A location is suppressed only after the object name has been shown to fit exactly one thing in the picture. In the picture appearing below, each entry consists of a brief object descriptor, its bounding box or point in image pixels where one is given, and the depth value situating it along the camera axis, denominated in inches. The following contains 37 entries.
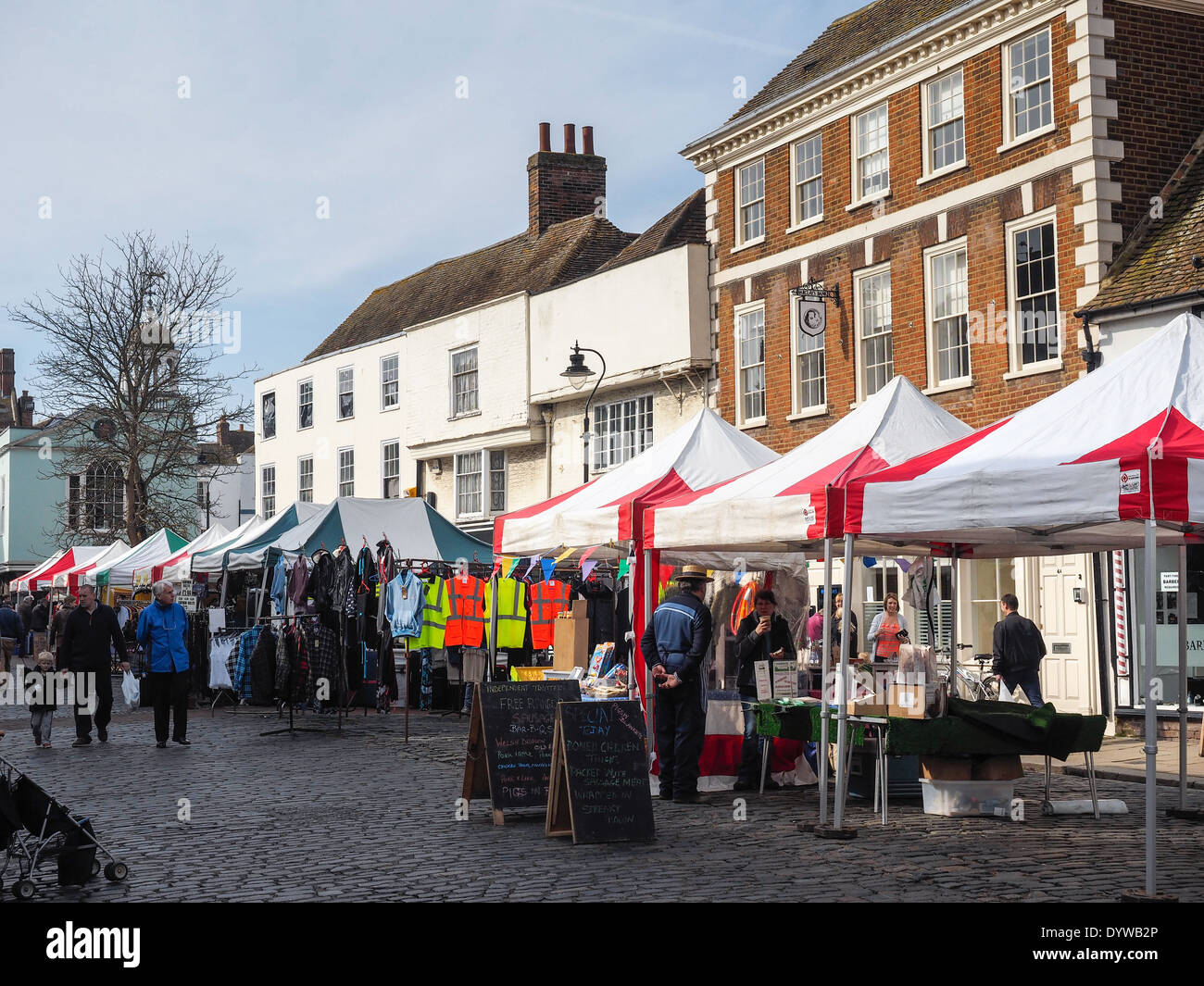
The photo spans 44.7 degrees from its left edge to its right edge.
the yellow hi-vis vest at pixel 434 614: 790.5
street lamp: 972.6
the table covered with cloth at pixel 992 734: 435.2
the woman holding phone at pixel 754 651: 524.3
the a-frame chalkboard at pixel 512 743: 432.5
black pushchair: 321.7
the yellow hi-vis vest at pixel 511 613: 794.2
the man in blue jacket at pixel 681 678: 478.9
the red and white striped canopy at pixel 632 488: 563.2
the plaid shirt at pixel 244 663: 781.9
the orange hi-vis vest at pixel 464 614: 808.9
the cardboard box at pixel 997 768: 444.5
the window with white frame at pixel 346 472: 1606.8
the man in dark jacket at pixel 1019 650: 681.6
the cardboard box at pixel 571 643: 775.7
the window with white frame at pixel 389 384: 1539.1
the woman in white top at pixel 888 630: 698.8
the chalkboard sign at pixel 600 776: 395.9
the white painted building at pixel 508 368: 1139.9
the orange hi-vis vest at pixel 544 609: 802.2
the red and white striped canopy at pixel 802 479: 457.4
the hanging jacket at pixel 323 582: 782.5
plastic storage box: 444.8
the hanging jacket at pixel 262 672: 740.0
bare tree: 1804.9
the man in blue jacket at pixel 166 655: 665.6
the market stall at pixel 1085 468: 326.0
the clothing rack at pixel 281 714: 725.4
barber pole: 741.3
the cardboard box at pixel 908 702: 441.7
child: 651.5
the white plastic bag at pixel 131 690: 908.6
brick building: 778.2
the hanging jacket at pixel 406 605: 772.6
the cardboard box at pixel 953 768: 445.1
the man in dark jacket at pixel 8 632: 1088.2
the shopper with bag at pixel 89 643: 670.5
